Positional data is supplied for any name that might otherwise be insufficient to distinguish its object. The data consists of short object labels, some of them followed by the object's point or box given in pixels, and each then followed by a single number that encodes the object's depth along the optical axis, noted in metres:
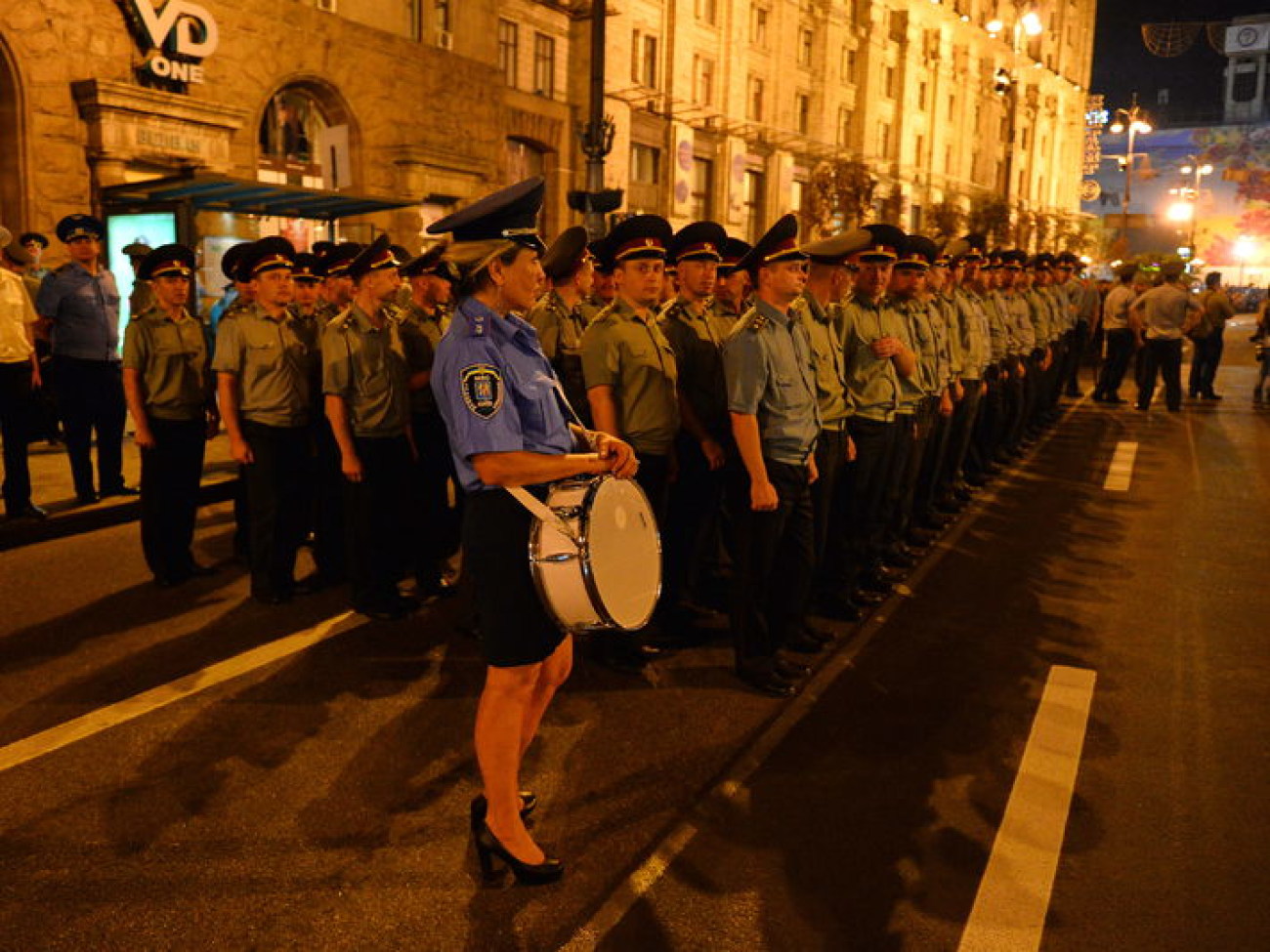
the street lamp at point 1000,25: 24.94
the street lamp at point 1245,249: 94.50
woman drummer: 3.21
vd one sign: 16.77
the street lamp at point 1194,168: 82.40
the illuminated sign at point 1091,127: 89.38
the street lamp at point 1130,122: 39.16
